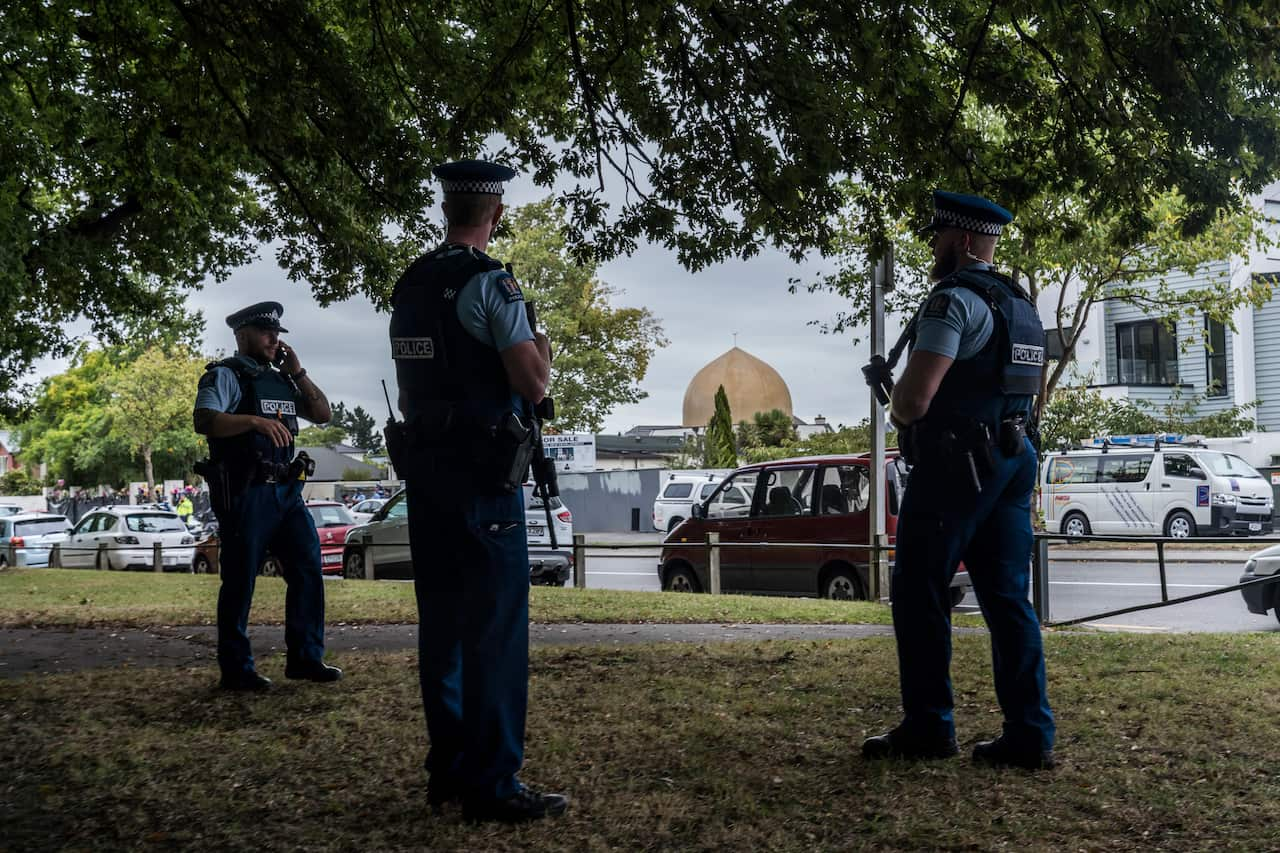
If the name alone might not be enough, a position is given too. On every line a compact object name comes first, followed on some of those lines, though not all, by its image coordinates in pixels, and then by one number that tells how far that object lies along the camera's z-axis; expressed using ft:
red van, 44.34
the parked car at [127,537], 85.71
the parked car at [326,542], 69.10
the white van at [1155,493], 83.51
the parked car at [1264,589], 34.04
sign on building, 144.25
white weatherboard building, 110.73
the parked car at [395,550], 59.21
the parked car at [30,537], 91.97
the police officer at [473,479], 12.04
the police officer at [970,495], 13.51
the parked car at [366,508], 120.28
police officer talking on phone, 19.10
